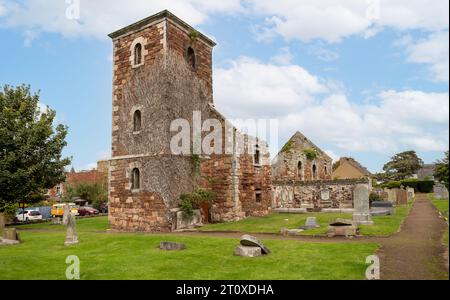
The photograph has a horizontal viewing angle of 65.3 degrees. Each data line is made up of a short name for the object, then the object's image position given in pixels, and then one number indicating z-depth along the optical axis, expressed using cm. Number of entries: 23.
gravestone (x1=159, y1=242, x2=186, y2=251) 1096
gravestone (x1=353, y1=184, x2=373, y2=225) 1521
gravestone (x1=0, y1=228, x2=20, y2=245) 1394
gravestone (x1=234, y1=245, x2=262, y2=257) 956
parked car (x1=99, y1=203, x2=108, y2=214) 3512
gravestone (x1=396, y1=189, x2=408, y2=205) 2839
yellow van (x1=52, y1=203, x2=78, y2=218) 2945
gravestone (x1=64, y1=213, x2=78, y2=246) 1314
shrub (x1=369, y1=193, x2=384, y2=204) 2636
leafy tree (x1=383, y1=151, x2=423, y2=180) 6281
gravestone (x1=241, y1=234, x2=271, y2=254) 970
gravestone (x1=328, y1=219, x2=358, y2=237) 1265
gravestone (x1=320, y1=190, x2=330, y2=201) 2677
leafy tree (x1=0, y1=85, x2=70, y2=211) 2070
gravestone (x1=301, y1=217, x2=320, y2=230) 1526
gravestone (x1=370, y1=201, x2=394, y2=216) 1934
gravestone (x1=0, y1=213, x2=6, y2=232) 1655
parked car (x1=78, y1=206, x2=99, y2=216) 3206
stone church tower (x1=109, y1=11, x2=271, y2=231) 1730
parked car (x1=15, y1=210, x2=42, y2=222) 2962
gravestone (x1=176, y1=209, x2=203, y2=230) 1689
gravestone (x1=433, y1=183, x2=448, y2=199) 3087
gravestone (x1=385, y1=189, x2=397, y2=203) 2858
